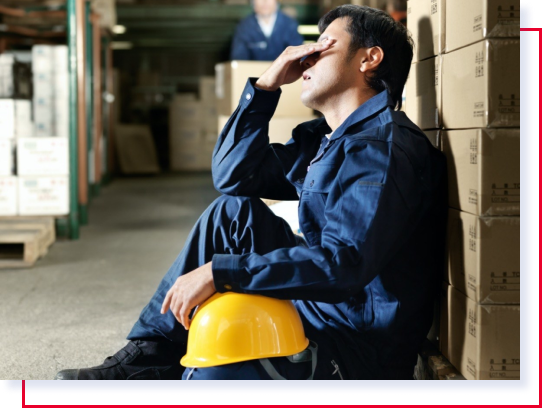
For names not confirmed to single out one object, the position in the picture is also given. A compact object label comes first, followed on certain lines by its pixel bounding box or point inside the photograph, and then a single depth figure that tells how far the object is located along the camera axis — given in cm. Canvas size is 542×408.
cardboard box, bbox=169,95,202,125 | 1231
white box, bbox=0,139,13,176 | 543
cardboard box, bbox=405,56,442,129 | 217
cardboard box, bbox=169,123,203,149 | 1243
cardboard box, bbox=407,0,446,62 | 215
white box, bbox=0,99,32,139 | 539
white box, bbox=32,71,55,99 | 591
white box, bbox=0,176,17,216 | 548
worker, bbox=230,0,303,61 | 737
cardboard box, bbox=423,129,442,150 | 217
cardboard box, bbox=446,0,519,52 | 177
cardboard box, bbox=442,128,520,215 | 179
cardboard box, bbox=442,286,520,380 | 185
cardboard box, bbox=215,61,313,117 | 539
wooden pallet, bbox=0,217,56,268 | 472
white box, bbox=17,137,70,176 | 546
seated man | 178
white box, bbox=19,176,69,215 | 552
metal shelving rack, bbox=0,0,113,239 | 570
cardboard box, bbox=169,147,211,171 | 1252
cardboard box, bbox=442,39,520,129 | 177
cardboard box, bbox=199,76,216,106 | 1225
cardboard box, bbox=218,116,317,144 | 493
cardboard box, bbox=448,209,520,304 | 183
